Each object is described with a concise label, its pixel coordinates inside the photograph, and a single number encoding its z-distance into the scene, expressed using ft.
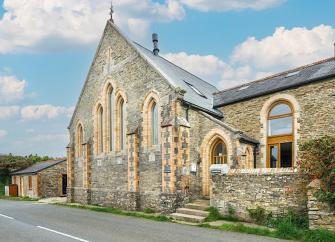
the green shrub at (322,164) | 29.48
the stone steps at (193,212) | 40.45
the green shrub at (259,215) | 35.86
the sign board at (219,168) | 42.34
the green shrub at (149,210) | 50.00
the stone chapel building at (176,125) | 47.06
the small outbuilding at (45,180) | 95.35
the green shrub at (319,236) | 27.34
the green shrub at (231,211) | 39.16
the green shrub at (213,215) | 39.50
